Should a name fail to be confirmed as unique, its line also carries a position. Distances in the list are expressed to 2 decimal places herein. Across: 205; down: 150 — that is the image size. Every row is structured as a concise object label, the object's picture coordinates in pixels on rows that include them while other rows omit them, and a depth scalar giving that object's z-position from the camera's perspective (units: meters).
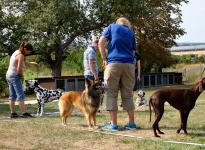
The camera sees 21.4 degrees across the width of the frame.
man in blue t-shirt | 10.66
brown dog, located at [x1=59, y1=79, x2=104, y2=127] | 11.28
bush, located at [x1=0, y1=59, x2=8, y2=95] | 26.79
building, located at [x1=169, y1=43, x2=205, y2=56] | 80.84
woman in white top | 13.24
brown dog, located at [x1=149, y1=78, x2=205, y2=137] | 10.01
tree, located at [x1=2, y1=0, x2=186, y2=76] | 33.94
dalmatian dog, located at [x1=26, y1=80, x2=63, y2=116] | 14.29
